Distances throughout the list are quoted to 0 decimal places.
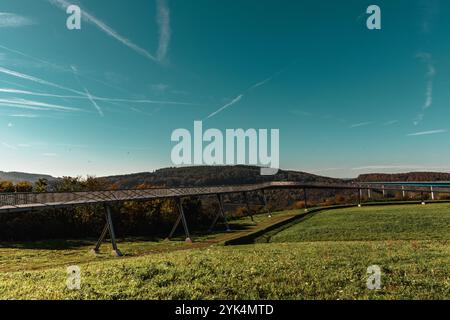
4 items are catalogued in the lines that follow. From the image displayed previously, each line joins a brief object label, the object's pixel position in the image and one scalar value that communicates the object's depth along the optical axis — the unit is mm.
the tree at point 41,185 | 63250
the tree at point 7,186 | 58856
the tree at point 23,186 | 60641
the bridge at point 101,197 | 24562
